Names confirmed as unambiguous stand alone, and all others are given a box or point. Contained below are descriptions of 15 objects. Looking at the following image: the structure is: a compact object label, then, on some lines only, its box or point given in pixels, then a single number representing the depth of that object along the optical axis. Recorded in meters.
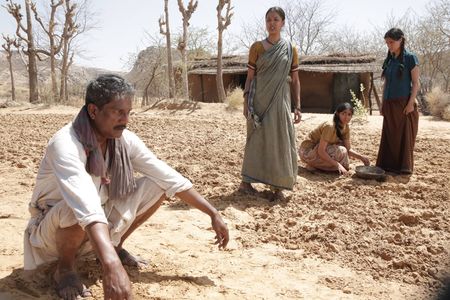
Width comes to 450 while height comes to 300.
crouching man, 1.92
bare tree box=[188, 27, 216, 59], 26.33
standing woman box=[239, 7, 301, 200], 3.96
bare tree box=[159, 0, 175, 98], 15.84
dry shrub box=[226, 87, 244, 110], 11.66
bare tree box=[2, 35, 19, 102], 23.18
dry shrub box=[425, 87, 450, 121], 10.80
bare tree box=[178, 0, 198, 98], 15.17
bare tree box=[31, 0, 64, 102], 18.30
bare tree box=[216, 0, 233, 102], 14.80
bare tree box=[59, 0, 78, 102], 18.39
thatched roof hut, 15.51
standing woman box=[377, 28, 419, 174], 4.79
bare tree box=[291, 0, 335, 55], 30.58
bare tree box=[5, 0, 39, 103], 16.50
